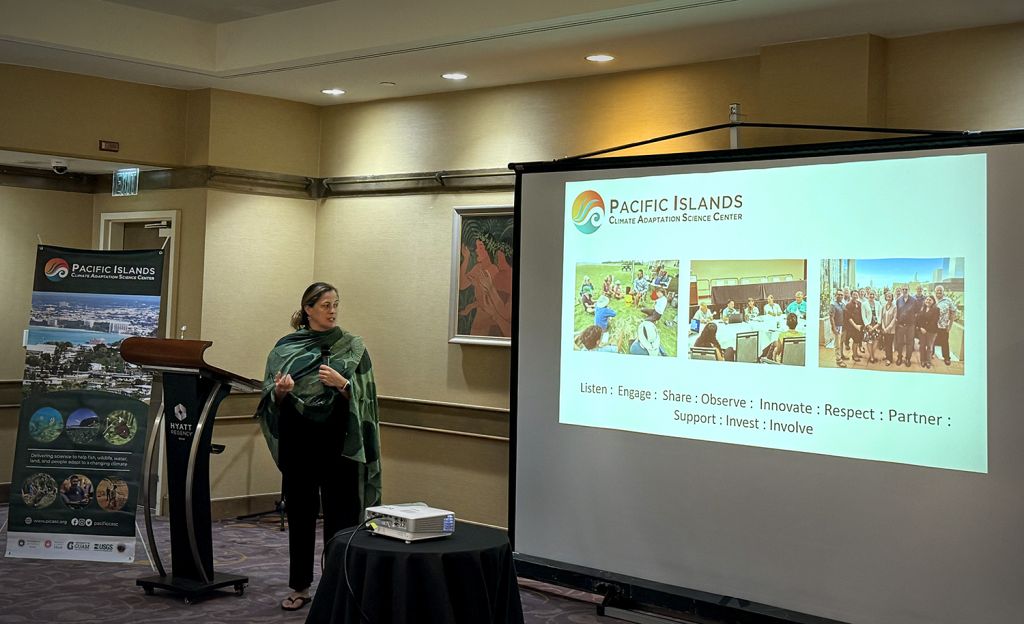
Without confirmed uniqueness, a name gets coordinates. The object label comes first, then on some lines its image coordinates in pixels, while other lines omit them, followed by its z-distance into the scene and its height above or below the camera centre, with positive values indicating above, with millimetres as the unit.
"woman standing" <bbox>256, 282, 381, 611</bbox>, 5340 -404
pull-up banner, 6074 -401
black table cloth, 3584 -800
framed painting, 6797 +502
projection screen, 4367 -72
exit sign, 8055 +1226
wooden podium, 5461 -536
